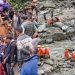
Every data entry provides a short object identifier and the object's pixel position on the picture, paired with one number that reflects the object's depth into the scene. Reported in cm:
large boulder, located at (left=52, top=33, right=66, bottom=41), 1738
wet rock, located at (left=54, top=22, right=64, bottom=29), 1916
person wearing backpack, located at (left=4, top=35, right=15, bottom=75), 1048
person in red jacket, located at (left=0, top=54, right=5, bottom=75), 1017
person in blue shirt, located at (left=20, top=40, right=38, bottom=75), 751
